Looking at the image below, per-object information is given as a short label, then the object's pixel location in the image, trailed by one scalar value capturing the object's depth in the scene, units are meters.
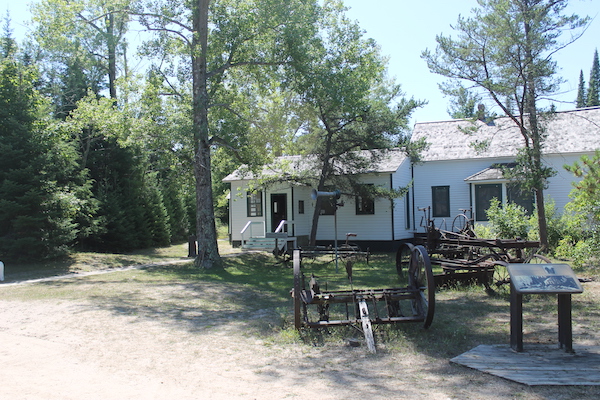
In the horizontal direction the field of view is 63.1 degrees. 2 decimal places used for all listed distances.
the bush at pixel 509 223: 17.23
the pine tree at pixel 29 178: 15.01
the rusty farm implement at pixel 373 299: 6.61
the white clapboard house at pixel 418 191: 21.14
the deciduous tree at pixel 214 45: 15.07
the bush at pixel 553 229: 16.81
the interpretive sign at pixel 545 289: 5.66
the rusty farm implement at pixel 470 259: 9.52
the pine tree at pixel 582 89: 70.03
